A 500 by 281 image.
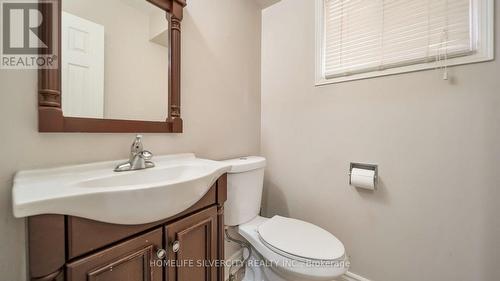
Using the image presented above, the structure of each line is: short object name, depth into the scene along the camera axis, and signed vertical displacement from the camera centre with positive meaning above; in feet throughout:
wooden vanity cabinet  1.54 -1.08
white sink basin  1.55 -0.50
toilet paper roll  3.68 -0.73
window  2.97 +1.81
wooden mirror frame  2.24 +0.49
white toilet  2.87 -1.69
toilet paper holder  3.79 -0.54
